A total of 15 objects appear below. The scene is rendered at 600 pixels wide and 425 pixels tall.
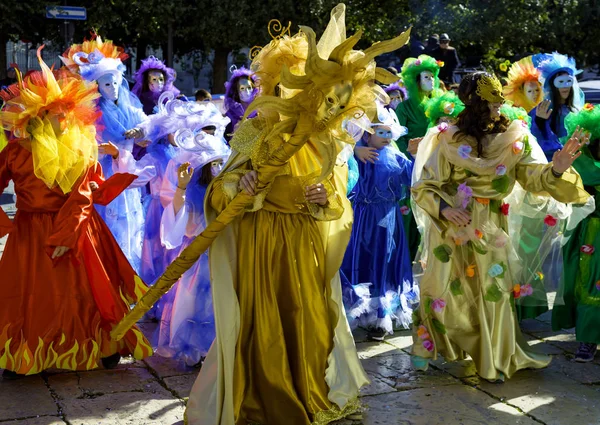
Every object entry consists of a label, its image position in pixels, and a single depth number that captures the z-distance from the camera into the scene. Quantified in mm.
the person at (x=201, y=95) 9509
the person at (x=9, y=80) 15656
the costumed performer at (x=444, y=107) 5934
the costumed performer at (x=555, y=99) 6875
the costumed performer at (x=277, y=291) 3965
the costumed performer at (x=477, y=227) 4711
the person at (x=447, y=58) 15414
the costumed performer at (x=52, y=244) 4770
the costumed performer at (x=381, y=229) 6051
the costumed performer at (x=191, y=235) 5066
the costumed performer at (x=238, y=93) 7773
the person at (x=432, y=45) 15914
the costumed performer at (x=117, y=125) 6969
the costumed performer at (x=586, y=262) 5203
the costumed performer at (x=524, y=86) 7207
